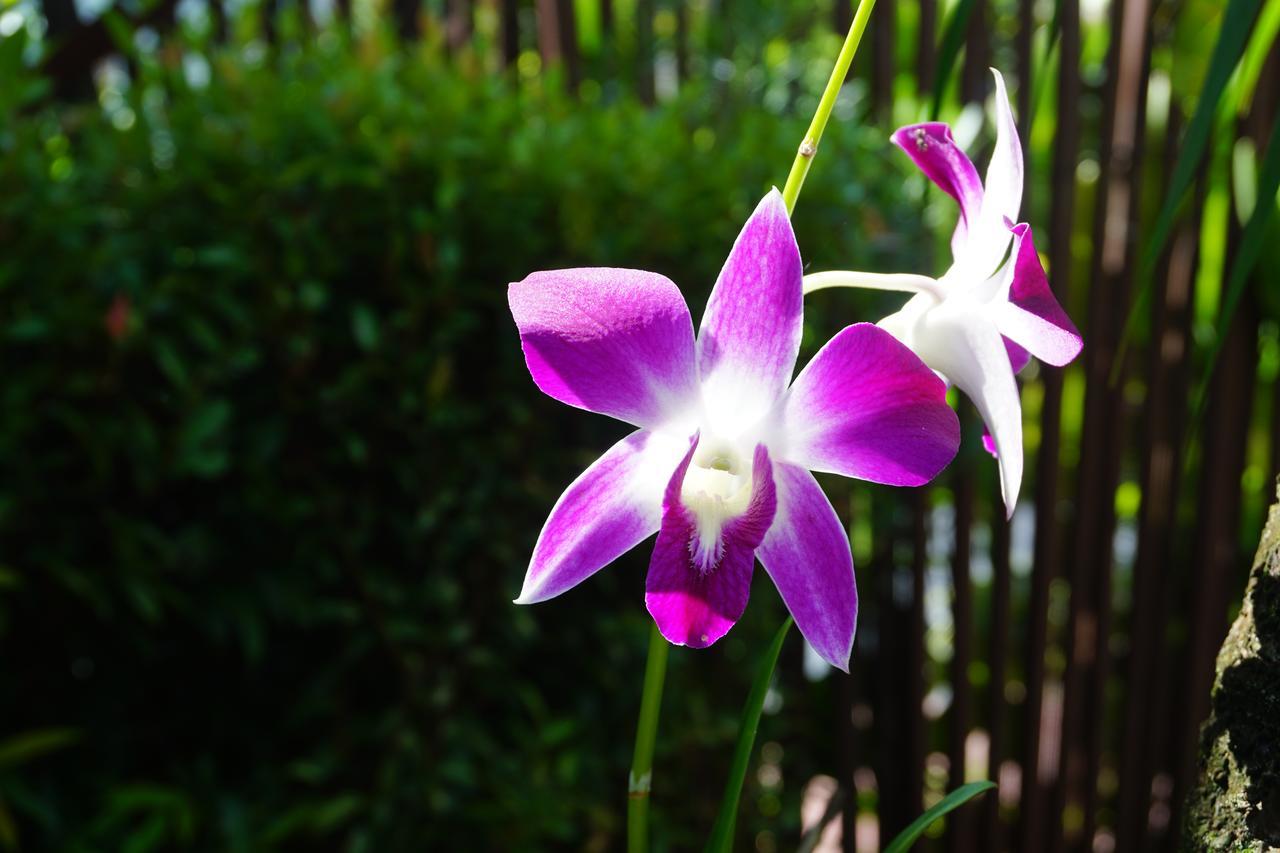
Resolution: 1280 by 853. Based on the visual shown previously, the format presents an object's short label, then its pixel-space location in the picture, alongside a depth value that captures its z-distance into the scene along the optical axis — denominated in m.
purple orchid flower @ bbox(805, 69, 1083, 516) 0.26
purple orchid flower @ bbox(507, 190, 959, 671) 0.25
